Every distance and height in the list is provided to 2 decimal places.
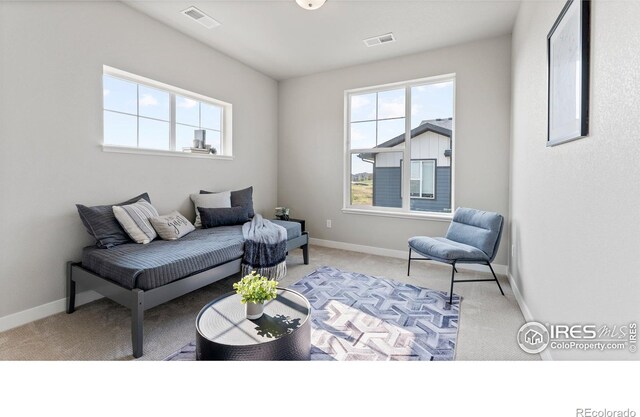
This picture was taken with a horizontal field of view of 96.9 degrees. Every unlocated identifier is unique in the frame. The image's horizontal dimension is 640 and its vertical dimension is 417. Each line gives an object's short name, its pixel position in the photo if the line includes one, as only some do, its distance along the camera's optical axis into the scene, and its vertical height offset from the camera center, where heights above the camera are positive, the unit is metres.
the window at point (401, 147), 3.69 +0.76
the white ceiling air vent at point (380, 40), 3.25 +1.90
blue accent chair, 2.55 -0.39
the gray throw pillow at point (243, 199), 3.72 +0.03
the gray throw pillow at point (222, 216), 3.22 -0.18
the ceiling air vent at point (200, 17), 2.78 +1.87
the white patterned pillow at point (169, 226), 2.63 -0.25
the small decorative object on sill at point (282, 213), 4.16 -0.18
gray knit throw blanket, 2.68 -0.49
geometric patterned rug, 1.78 -0.91
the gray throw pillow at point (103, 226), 2.30 -0.22
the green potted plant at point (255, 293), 1.51 -0.49
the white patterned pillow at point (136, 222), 2.46 -0.19
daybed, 1.84 -0.51
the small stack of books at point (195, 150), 3.44 +0.62
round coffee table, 1.26 -0.65
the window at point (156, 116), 2.76 +0.96
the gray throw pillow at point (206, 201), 3.33 +0.00
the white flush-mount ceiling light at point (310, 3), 2.30 +1.63
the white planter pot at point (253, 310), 1.53 -0.59
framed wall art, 1.21 +0.64
